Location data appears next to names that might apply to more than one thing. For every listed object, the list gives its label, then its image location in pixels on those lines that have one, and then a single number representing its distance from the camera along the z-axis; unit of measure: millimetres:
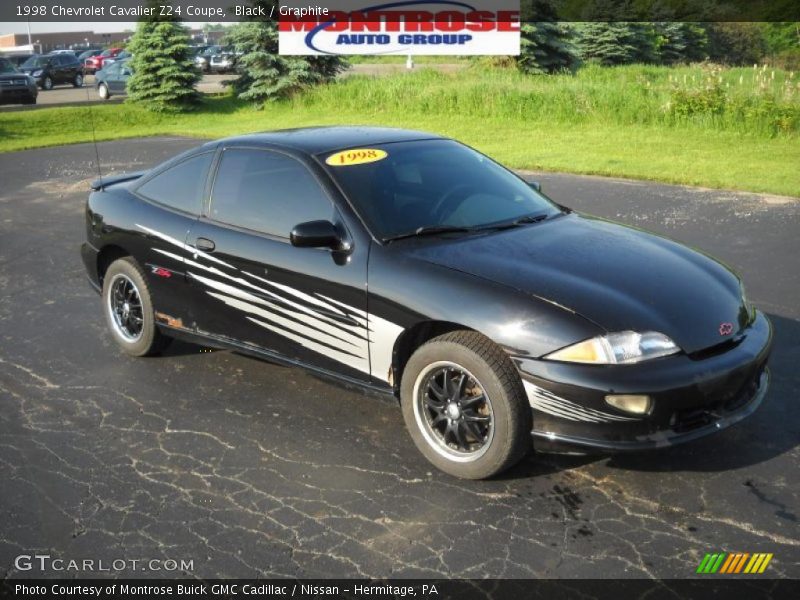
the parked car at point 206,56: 48656
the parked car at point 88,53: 53969
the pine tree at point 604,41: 36688
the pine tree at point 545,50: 28875
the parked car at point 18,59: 43125
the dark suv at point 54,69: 40625
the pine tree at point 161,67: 26422
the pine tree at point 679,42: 40938
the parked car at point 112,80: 32125
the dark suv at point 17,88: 29339
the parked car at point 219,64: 46844
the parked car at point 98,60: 48656
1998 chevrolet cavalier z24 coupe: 3979
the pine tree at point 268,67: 26625
